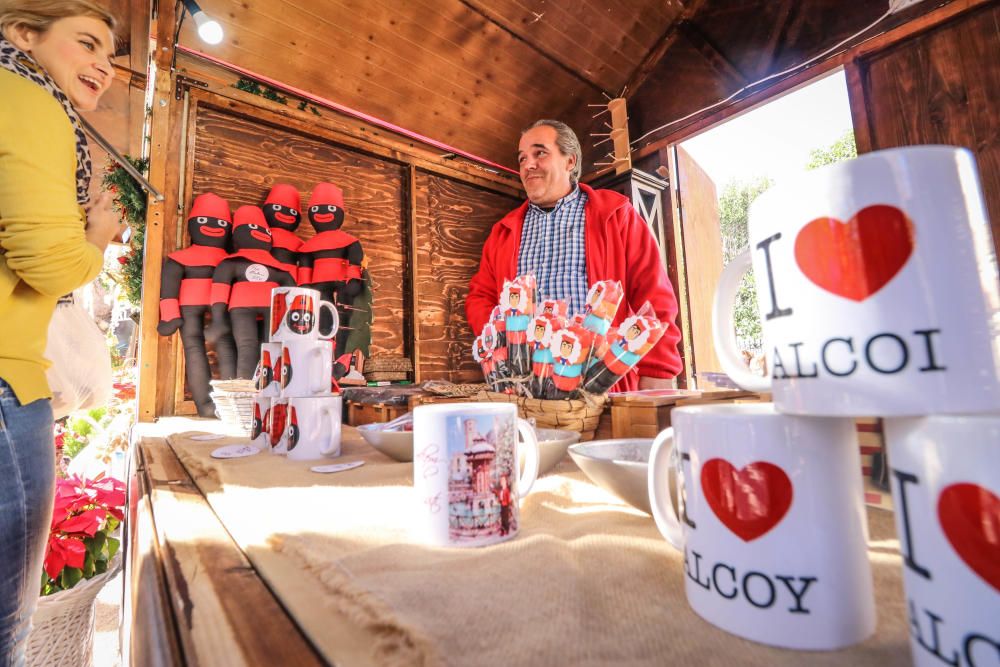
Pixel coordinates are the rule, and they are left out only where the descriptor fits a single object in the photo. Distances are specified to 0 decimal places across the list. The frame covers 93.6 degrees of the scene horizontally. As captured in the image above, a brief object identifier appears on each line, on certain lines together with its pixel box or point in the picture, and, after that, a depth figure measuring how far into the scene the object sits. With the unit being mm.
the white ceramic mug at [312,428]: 742
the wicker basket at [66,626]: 1166
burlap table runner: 227
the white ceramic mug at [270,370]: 880
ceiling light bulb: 1670
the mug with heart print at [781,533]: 232
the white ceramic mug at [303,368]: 843
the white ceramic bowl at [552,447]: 581
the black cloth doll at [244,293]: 1831
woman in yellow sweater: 658
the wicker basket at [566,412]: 719
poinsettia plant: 1208
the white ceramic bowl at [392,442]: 669
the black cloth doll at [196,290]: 1807
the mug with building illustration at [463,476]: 371
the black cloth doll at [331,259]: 2123
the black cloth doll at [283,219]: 2070
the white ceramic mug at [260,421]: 873
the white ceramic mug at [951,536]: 170
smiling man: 1755
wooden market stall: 1958
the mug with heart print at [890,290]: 223
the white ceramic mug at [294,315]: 871
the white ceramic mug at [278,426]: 779
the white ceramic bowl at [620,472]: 413
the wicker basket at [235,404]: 1203
